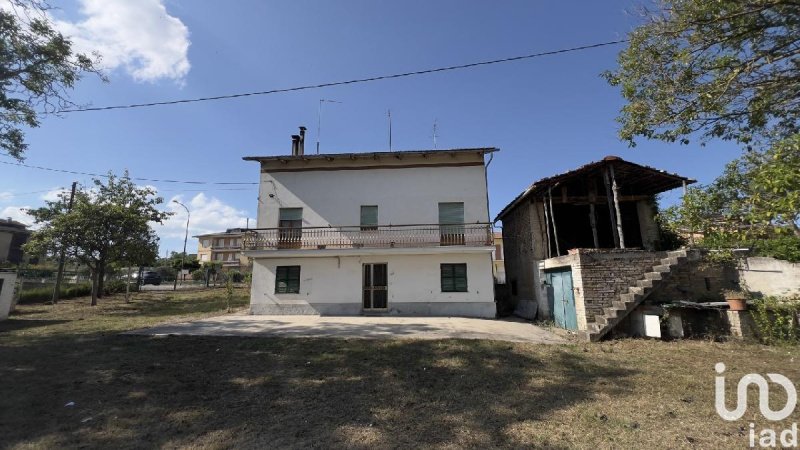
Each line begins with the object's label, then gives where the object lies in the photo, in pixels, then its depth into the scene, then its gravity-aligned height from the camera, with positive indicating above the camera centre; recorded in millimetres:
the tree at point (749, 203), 4277 +949
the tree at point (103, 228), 16625 +2582
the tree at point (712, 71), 5840 +3635
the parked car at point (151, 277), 34700 +275
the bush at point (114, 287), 22428 -404
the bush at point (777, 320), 7711 -1225
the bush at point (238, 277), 39094 +105
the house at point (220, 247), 59469 +5286
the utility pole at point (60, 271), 17109 +551
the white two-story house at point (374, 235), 13977 +1655
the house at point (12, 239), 33419 +4318
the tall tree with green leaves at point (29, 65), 8968 +5891
